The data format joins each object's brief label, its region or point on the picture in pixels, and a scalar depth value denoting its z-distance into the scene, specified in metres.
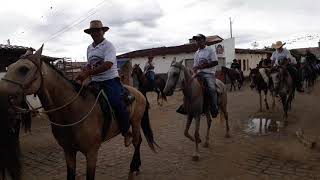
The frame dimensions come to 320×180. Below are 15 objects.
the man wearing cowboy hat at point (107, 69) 3.53
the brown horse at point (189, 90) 5.23
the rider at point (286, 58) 8.40
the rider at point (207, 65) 5.58
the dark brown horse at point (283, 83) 8.03
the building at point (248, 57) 26.49
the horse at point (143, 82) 11.39
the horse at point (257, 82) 9.80
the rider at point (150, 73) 11.84
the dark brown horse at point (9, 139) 2.74
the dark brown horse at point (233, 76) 17.32
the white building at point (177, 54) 21.92
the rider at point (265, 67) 9.36
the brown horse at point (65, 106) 2.78
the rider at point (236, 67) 17.60
